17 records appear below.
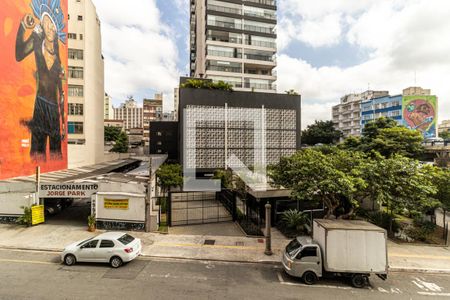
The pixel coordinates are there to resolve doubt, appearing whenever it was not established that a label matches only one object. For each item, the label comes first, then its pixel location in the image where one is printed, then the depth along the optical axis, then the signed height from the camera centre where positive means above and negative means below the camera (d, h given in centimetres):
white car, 1110 -517
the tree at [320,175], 1277 -172
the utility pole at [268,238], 1298 -517
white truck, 971 -468
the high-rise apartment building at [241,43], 4531 +2106
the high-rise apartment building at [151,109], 11711 +1895
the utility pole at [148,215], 1594 -482
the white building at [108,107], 15159 +2625
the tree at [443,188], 1523 -268
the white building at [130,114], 17638 +2430
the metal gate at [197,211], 1829 -579
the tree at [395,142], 3328 +78
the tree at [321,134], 7612 +439
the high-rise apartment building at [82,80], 3803 +1105
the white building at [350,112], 8606 +1361
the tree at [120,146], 6531 -11
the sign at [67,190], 1648 -324
